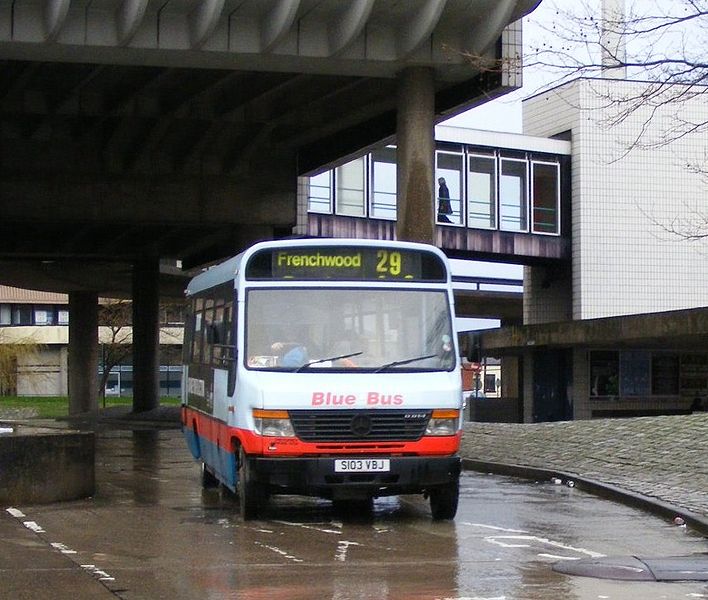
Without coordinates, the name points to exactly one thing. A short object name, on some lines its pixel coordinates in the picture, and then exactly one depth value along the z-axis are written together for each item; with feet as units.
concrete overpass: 83.71
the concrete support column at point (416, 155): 89.97
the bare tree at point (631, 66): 45.03
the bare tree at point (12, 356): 285.84
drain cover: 33.58
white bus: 42.70
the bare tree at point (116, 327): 269.23
